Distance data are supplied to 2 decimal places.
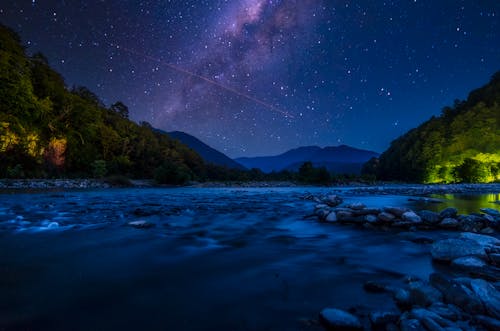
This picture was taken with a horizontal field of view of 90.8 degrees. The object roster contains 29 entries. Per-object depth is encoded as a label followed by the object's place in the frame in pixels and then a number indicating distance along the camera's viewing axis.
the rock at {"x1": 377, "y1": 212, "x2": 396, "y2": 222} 6.69
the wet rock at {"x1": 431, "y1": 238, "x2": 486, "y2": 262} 3.62
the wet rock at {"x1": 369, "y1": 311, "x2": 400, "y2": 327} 2.01
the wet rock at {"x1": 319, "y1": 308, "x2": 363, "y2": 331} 1.97
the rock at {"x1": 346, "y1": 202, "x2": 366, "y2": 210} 7.58
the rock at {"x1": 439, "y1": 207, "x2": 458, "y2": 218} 6.64
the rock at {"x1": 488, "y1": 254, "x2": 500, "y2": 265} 3.44
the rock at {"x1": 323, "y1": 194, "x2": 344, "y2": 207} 11.88
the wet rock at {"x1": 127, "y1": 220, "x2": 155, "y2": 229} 6.30
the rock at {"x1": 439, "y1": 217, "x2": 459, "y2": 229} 6.21
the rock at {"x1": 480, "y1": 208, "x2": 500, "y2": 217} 6.68
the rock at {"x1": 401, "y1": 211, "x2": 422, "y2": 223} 6.41
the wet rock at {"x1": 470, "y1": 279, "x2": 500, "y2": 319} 2.02
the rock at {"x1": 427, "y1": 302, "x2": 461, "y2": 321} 1.99
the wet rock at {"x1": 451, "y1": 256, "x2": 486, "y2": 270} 3.31
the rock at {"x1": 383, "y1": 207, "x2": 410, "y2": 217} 6.79
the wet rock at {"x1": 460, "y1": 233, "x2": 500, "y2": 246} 3.99
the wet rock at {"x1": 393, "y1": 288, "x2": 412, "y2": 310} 2.33
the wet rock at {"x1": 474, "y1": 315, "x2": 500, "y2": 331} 1.83
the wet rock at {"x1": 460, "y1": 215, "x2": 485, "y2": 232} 6.09
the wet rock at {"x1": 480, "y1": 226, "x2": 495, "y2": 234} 5.71
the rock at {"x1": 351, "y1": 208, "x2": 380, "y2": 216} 7.26
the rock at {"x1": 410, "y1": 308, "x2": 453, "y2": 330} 1.79
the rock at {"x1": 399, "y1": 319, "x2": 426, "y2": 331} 1.80
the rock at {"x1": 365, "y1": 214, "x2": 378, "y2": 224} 6.79
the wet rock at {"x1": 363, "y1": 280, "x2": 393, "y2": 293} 2.70
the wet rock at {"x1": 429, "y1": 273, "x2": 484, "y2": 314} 2.08
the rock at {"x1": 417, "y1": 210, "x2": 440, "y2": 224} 6.37
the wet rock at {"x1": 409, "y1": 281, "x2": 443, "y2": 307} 2.27
